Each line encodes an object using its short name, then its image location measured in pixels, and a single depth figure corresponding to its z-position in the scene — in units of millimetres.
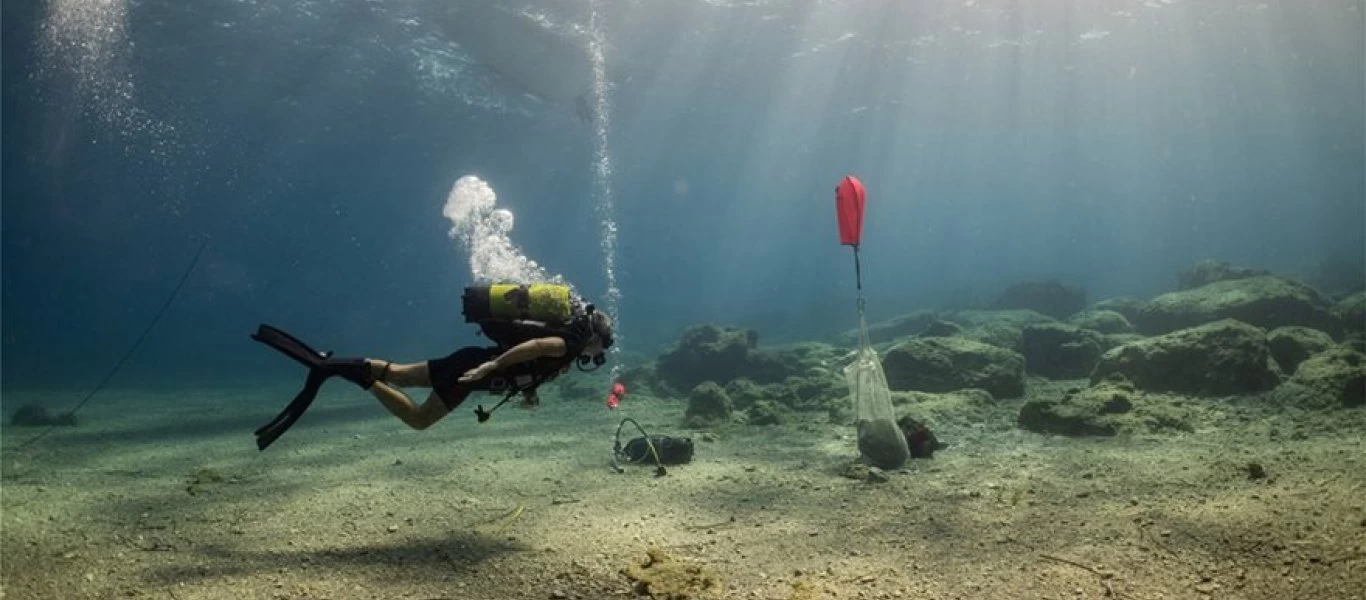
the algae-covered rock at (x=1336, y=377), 7480
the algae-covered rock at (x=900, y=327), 22688
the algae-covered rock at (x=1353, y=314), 12758
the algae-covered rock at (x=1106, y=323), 15945
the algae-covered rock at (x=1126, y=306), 18531
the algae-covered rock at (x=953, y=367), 11078
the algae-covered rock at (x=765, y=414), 10438
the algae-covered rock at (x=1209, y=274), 18656
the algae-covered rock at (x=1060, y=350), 12930
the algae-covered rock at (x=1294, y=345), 9859
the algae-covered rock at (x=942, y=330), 16125
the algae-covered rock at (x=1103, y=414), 7578
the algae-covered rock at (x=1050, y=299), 24920
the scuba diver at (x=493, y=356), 4988
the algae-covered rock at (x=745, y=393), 12008
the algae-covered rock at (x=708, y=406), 10793
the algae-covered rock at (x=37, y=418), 13639
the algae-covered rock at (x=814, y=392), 11695
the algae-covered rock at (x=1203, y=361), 8789
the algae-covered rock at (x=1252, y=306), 13234
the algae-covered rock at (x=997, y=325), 15680
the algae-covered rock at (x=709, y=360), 15969
